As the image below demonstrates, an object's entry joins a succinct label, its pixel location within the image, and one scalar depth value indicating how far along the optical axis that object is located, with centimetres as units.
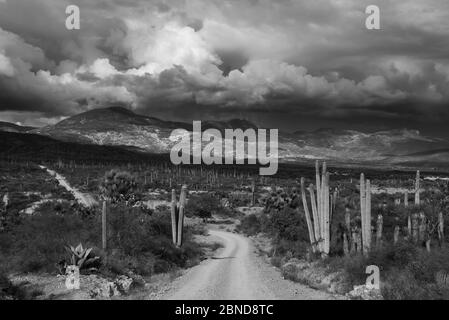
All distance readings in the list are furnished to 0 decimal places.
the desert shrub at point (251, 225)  4478
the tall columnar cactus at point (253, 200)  7029
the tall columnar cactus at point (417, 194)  3739
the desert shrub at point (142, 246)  2073
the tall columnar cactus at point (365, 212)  2025
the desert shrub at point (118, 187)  3644
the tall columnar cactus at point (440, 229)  2426
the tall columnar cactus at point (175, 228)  2752
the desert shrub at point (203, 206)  5884
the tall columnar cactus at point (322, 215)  2153
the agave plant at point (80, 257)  1741
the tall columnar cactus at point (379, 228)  2167
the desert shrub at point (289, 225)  3148
